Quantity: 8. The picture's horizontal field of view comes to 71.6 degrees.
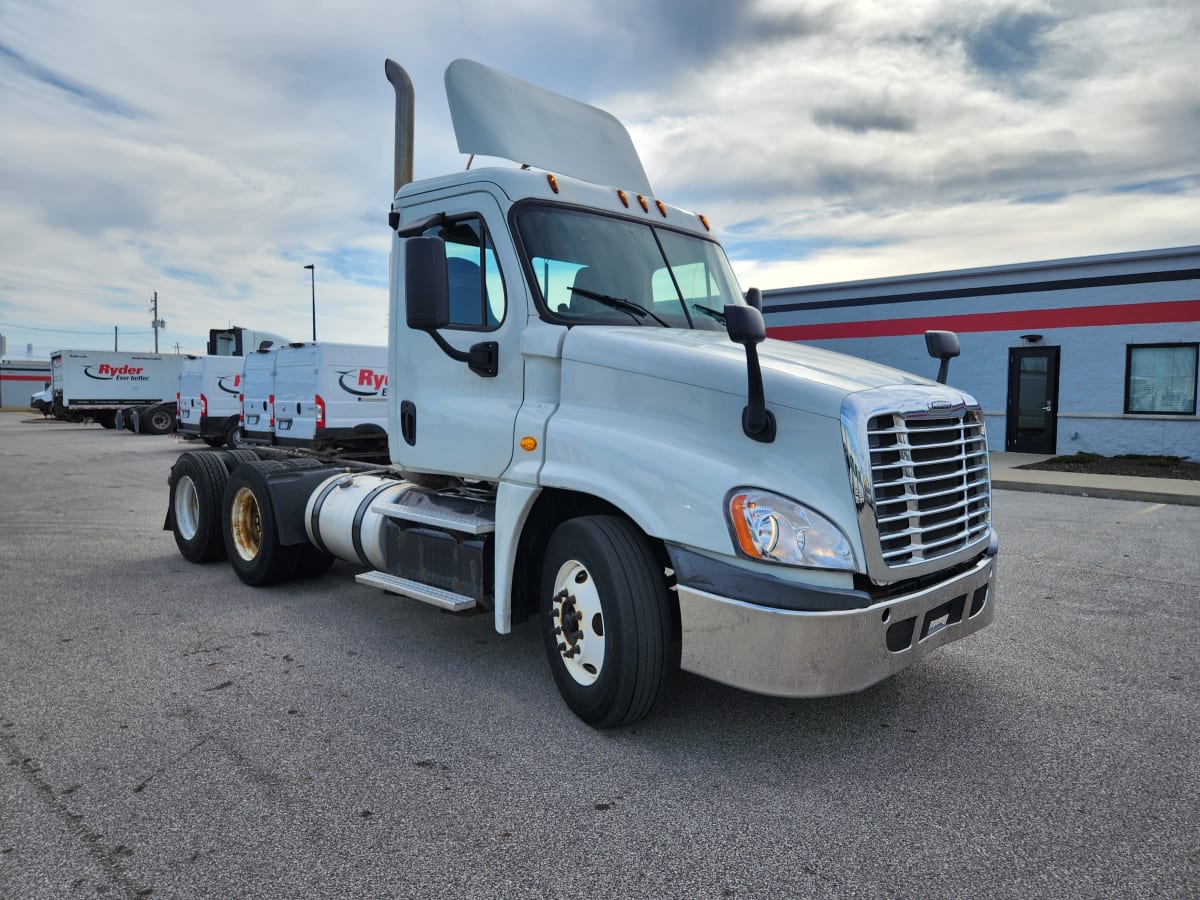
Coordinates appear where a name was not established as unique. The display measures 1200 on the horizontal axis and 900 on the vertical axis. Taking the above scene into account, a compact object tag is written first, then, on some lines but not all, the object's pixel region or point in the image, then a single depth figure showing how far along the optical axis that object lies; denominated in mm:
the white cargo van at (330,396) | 14078
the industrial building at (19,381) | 70375
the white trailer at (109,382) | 33625
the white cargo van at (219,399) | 20516
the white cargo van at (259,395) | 15398
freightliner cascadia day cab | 3211
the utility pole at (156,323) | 77719
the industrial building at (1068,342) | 16500
